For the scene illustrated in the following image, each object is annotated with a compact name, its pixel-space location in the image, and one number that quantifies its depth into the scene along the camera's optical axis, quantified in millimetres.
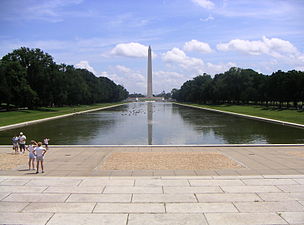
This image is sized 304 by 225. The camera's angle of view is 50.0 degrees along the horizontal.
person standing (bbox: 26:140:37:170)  12250
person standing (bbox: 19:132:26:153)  16375
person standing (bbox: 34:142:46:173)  11578
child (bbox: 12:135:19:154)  16400
